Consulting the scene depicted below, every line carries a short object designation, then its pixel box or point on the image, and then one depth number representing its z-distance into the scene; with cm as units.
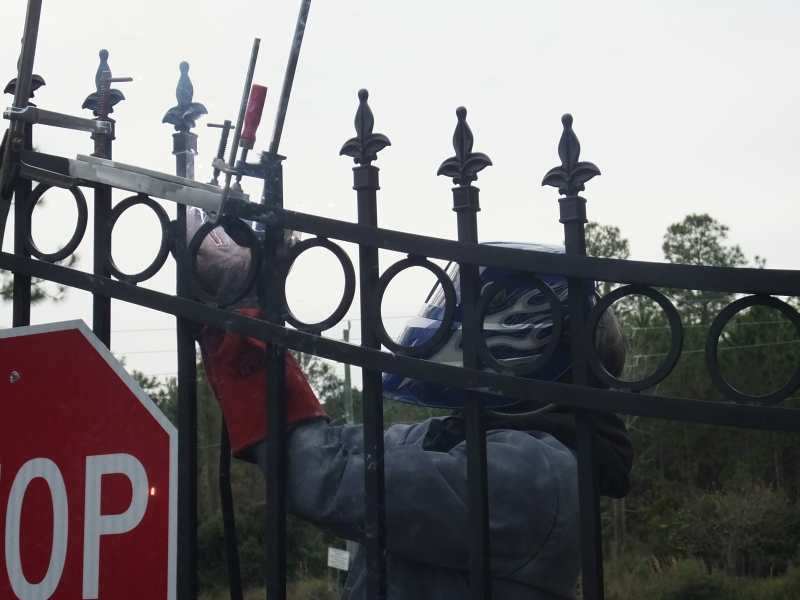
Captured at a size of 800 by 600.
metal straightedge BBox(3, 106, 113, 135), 226
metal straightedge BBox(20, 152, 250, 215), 204
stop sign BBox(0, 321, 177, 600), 211
